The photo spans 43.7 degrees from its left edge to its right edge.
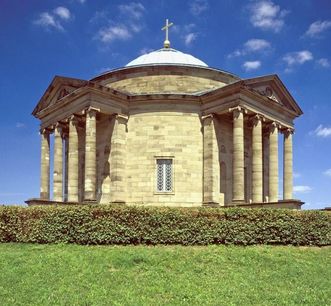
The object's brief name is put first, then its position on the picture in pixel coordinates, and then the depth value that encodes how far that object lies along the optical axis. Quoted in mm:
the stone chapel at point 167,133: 25812
